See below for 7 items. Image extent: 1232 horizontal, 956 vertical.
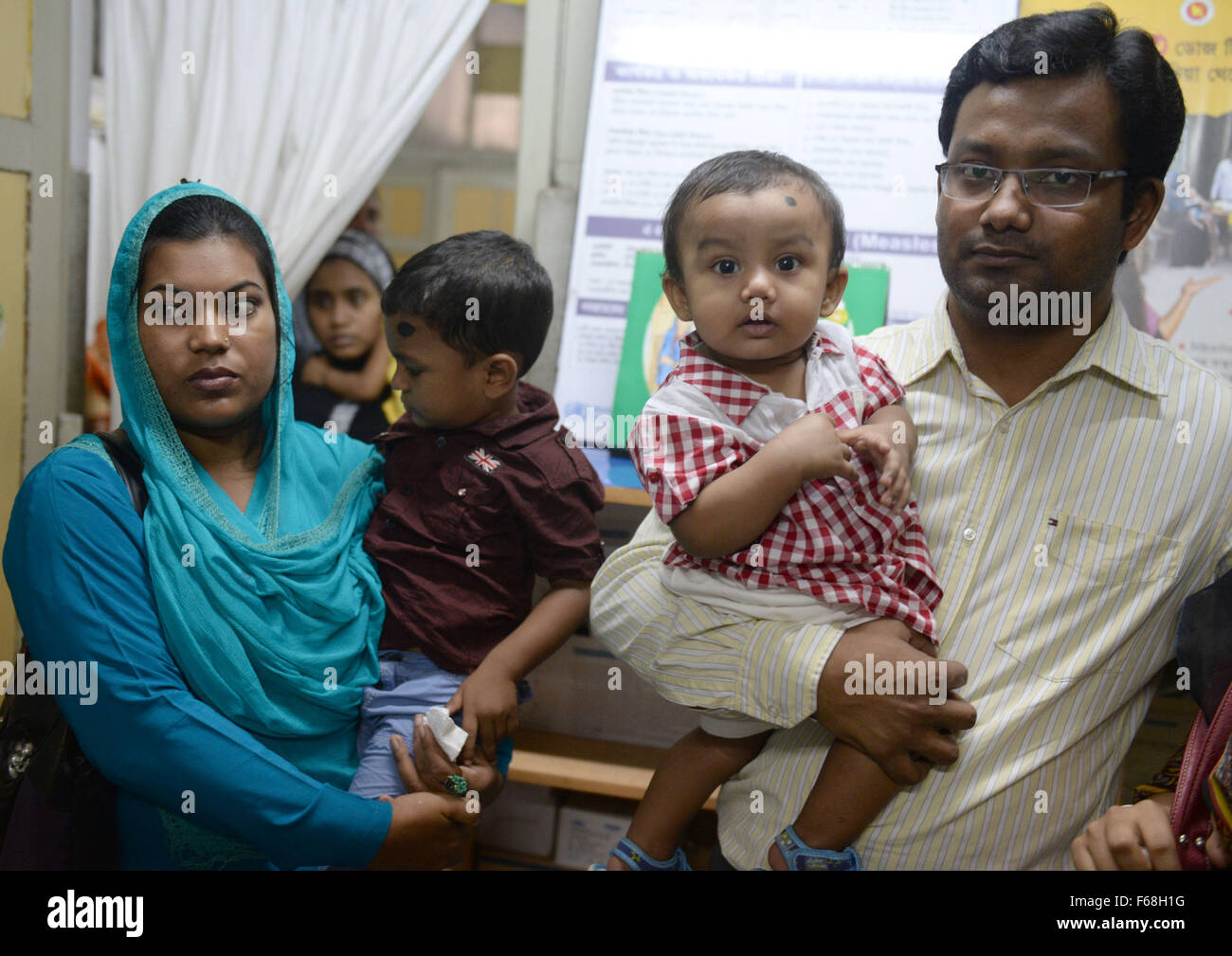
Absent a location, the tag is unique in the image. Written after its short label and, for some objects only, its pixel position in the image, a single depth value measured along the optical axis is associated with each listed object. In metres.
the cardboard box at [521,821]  2.18
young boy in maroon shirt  1.44
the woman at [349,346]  2.48
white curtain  2.18
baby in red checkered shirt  1.30
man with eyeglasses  1.36
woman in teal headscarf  1.27
